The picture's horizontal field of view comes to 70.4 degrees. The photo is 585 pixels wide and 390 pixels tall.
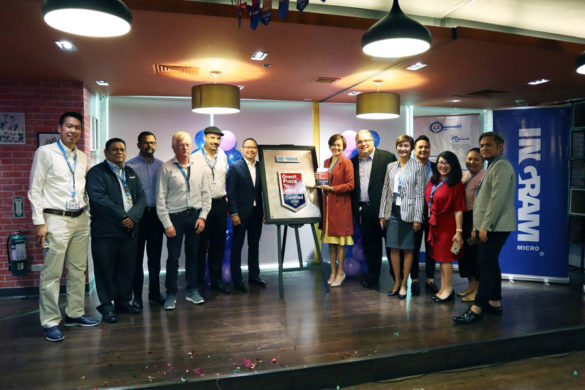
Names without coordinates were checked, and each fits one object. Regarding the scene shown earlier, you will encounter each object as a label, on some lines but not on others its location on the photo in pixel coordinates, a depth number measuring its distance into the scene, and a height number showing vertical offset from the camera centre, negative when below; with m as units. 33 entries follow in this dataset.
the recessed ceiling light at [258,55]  3.70 +1.13
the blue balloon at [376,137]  6.21 +0.62
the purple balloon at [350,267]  5.22 -1.11
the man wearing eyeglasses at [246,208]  4.52 -0.32
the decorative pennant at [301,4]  2.18 +0.92
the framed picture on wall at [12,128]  4.59 +0.56
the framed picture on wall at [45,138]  4.64 +0.46
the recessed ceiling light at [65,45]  3.31 +1.09
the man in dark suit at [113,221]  3.56 -0.37
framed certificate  4.42 -0.07
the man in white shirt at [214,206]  4.22 -0.29
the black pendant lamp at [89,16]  2.15 +0.90
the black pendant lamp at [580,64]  3.12 +0.88
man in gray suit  3.33 -0.29
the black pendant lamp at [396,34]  2.60 +0.93
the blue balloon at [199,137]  5.54 +0.55
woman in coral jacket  4.55 -0.23
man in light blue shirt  4.03 -0.37
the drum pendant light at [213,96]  4.54 +0.90
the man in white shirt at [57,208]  3.21 -0.23
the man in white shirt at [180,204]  3.89 -0.24
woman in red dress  3.92 -0.30
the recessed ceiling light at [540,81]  4.98 +1.18
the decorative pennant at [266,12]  2.24 +0.90
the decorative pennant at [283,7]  2.15 +0.89
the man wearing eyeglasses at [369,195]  4.62 -0.19
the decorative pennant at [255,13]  2.23 +0.89
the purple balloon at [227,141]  5.35 +0.48
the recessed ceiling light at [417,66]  4.17 +1.15
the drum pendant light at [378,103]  5.09 +0.93
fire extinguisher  4.55 -0.82
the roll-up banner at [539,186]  4.86 -0.09
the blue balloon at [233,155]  5.43 +0.31
